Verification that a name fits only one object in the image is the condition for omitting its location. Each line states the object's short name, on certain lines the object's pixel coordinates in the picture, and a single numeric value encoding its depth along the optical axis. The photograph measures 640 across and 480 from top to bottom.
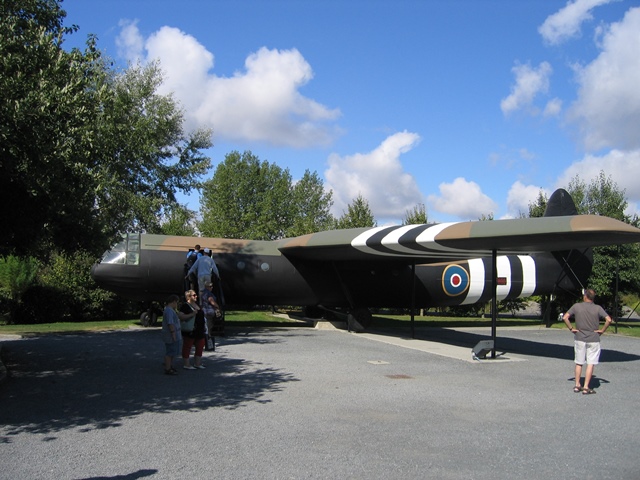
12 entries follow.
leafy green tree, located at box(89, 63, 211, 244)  20.62
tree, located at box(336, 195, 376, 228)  38.16
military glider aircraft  14.65
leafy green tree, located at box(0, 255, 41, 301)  20.91
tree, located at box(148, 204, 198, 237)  26.50
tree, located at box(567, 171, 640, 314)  28.38
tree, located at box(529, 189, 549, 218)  32.97
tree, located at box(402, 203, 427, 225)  35.49
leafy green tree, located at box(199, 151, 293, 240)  51.00
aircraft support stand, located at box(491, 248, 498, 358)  13.30
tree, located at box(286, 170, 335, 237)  57.75
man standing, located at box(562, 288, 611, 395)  9.43
